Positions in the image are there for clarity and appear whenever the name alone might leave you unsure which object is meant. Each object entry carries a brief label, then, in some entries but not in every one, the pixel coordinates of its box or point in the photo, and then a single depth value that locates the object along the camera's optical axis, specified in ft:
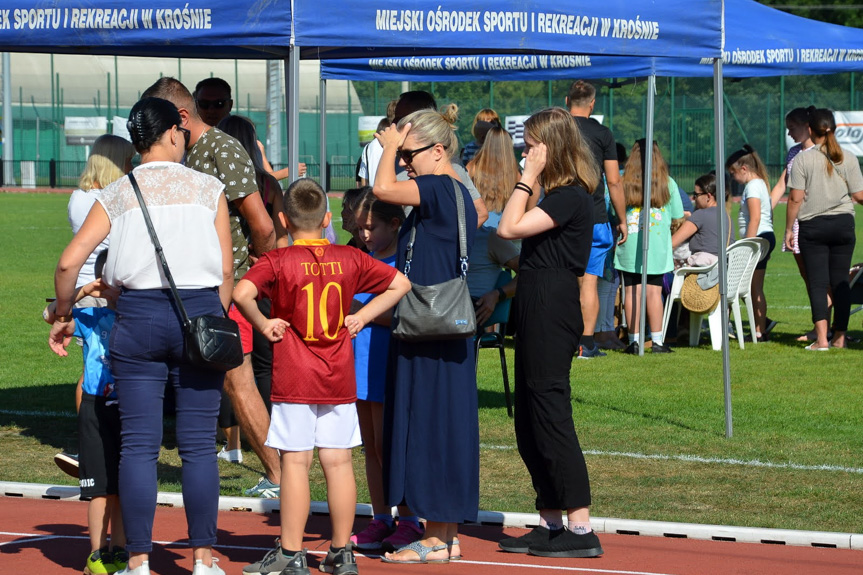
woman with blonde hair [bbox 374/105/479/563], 34.94
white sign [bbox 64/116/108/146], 332.80
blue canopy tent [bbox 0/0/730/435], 42.19
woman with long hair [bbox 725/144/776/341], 82.53
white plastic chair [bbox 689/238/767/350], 78.85
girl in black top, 35.58
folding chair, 47.73
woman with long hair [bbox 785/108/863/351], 78.02
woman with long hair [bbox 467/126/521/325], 43.52
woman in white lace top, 30.94
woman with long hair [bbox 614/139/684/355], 78.95
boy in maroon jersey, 32.68
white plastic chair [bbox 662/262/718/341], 80.94
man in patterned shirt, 42.01
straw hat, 78.33
